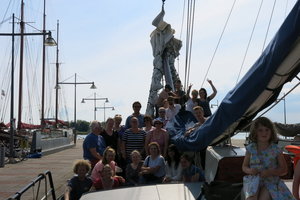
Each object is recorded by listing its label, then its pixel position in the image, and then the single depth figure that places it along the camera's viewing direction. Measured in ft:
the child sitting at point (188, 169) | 20.11
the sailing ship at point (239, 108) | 10.51
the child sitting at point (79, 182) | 19.85
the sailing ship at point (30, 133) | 68.80
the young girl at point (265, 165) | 11.54
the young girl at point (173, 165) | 21.34
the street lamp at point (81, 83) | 130.82
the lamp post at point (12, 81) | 62.34
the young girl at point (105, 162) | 21.03
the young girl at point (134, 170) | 21.98
